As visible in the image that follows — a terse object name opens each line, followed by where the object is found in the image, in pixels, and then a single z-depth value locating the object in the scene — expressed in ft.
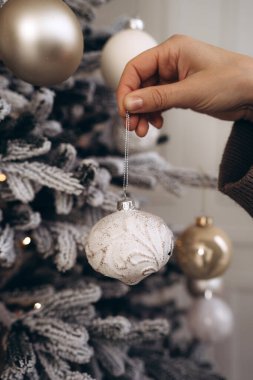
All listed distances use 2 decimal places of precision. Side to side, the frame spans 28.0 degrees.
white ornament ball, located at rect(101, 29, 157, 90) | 2.84
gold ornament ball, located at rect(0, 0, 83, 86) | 2.05
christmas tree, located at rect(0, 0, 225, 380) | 2.44
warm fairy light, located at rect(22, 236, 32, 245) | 2.63
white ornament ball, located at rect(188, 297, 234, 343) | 4.25
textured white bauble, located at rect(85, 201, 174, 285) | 1.80
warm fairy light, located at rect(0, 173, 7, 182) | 2.45
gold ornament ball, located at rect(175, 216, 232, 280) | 3.36
